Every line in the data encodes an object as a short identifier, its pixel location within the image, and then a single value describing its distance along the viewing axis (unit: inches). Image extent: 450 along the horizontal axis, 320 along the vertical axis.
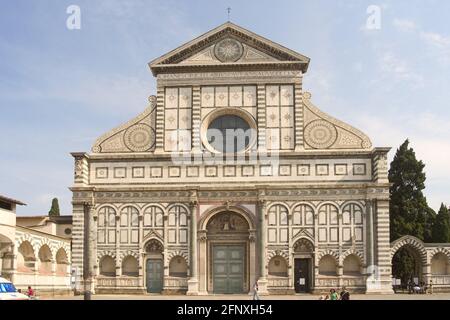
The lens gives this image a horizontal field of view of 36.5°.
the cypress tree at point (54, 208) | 2231.8
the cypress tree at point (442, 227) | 1975.9
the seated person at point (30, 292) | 1214.8
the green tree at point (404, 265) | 1916.8
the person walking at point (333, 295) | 1093.6
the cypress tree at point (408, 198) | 1914.4
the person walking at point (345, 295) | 1084.0
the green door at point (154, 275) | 1545.3
